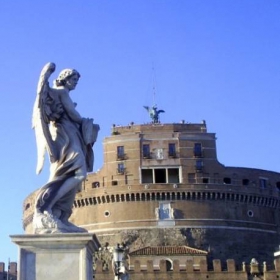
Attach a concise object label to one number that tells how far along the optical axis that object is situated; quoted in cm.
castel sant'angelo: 9027
